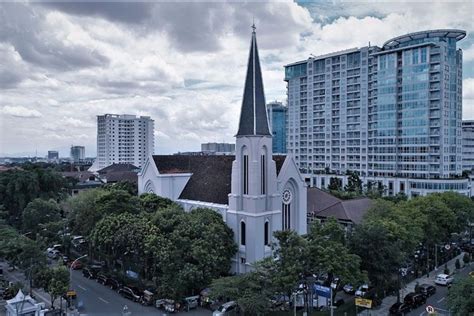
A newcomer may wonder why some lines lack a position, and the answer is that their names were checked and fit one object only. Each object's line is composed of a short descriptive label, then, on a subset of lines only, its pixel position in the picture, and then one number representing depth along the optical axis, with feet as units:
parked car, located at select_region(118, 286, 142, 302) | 115.54
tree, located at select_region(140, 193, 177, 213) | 144.77
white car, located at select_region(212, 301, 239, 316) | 101.65
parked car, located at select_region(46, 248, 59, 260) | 160.56
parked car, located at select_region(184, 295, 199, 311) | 108.78
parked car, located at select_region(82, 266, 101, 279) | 138.21
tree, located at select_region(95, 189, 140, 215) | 137.80
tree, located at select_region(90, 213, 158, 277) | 116.06
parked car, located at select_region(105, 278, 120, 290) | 125.80
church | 128.36
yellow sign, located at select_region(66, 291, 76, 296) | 106.69
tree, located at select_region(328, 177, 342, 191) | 271.78
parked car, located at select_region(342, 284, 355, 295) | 122.62
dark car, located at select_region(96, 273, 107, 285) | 130.82
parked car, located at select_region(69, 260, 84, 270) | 149.06
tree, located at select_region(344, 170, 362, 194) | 259.84
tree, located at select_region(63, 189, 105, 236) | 141.08
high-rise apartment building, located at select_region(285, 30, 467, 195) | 258.78
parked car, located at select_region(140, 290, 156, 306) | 111.86
